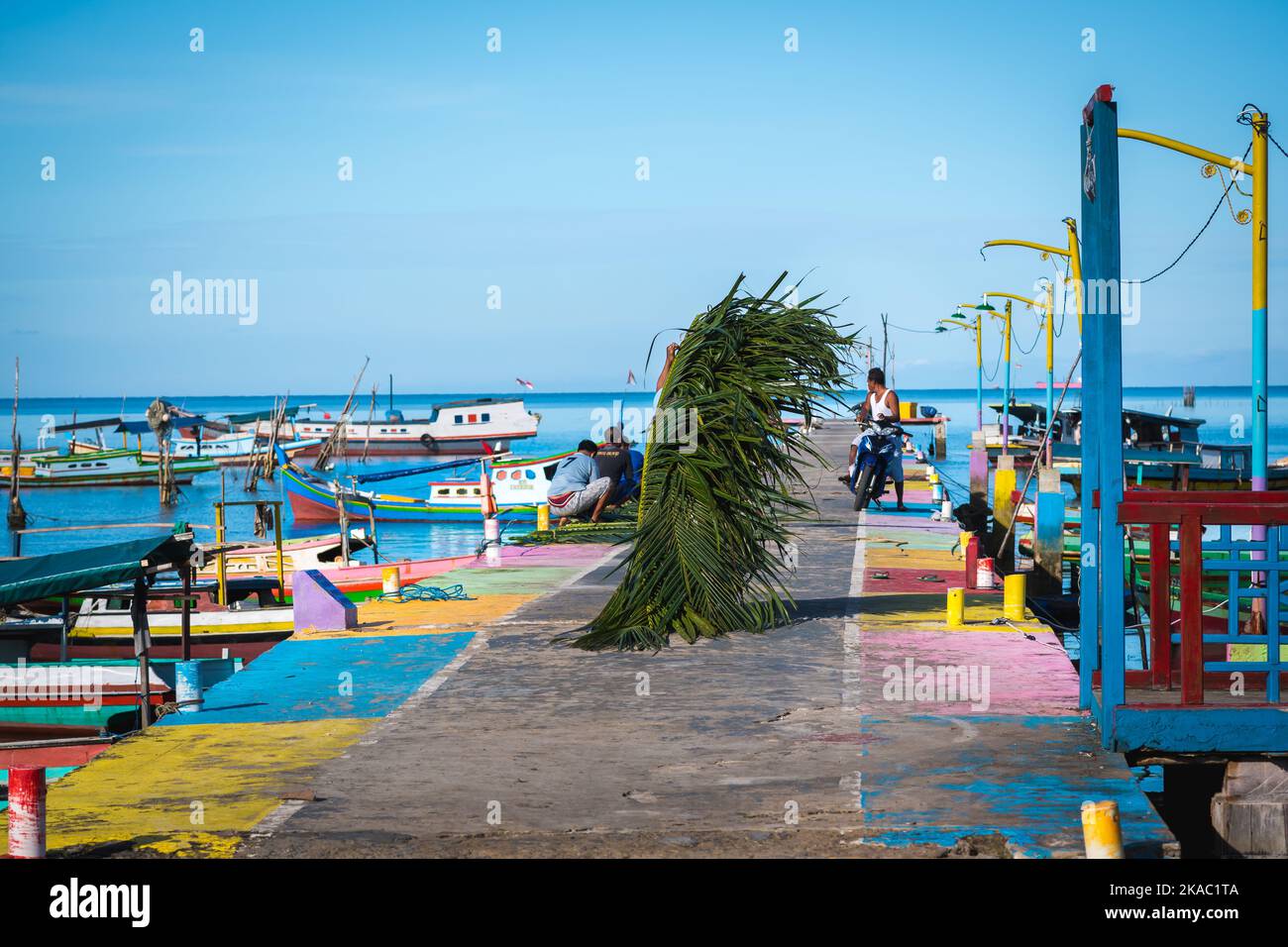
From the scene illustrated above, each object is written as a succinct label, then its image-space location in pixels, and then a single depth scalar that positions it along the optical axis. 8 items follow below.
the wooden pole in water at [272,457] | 73.51
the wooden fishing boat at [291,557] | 28.39
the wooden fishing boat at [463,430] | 97.19
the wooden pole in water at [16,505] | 56.59
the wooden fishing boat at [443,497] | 44.44
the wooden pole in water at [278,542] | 23.35
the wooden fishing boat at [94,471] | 77.38
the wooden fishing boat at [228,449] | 88.50
